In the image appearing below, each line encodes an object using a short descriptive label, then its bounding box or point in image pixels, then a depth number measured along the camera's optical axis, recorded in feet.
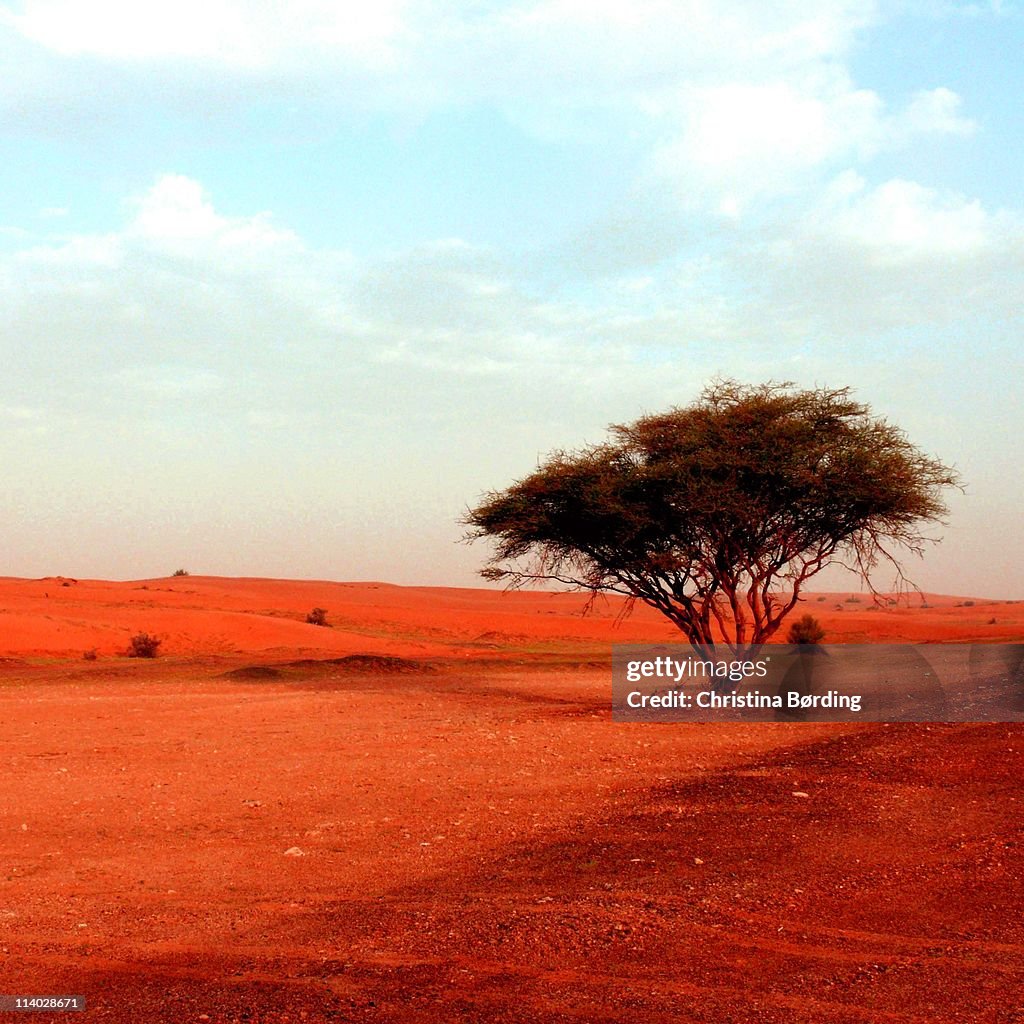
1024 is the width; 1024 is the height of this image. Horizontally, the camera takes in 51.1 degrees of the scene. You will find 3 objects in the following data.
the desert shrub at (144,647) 126.93
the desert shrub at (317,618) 197.26
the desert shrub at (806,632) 146.30
